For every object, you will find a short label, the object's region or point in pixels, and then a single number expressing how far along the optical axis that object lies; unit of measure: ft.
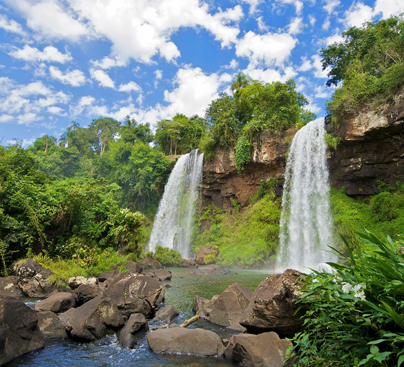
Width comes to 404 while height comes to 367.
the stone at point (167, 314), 23.26
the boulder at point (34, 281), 30.07
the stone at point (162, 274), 45.25
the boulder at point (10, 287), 26.61
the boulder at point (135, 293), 23.76
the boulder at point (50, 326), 19.52
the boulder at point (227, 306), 22.24
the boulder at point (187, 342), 16.74
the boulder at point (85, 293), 25.93
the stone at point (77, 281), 29.96
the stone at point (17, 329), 15.70
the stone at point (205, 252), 74.02
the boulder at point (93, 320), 18.85
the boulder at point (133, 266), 43.80
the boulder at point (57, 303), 23.21
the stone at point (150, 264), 59.28
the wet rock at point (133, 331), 18.19
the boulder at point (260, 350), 14.37
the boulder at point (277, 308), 14.98
